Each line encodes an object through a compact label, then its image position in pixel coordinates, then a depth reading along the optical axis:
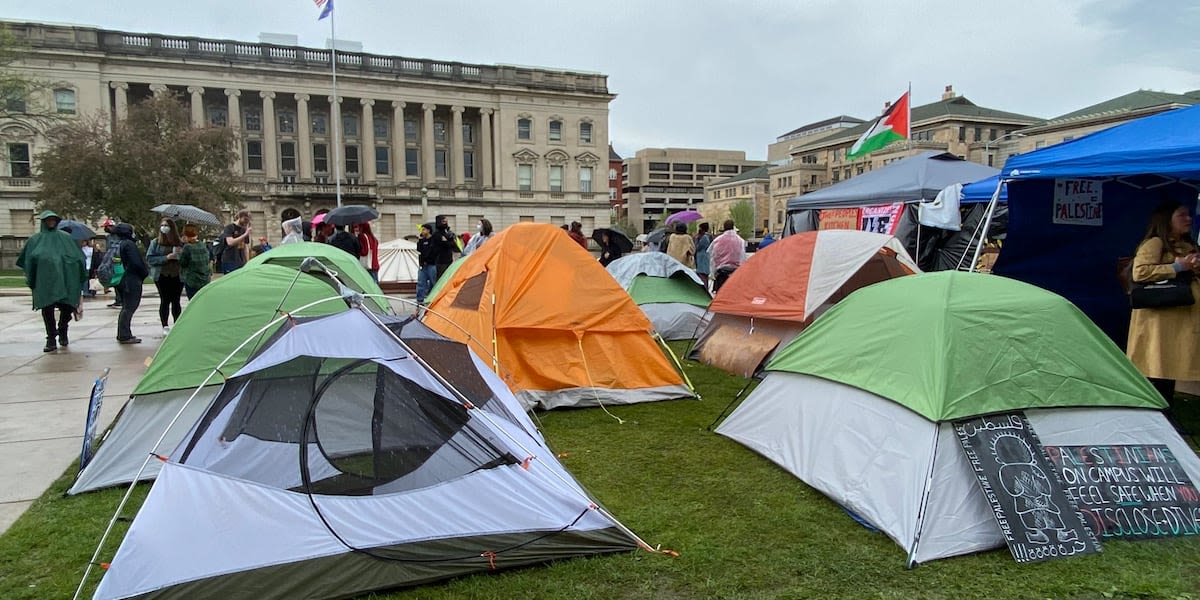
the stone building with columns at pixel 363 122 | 42.44
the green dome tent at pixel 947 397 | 3.55
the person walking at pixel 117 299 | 12.70
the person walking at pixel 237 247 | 10.13
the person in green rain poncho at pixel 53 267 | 8.09
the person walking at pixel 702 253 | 13.73
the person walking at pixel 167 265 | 8.85
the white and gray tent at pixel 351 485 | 2.97
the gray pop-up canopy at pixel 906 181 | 9.45
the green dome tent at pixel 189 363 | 4.42
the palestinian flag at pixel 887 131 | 12.51
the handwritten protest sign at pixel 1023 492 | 3.40
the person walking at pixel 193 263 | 8.95
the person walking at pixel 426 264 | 11.88
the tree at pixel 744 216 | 85.12
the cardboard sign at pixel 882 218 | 9.81
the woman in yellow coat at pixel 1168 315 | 4.91
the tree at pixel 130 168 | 26.75
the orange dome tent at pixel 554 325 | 6.24
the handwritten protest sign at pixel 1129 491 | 3.61
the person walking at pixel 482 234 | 12.61
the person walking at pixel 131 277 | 8.92
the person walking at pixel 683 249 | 12.68
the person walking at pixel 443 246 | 11.77
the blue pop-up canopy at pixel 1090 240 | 6.59
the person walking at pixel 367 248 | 10.96
